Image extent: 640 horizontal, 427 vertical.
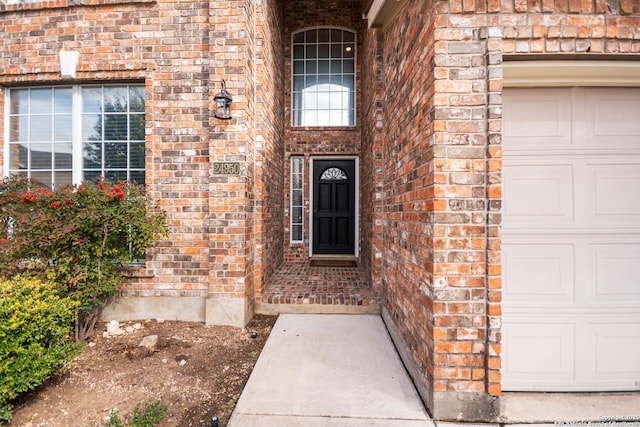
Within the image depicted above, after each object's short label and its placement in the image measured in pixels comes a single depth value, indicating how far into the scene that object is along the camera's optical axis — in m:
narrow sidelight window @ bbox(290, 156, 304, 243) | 5.75
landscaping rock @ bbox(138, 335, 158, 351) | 2.73
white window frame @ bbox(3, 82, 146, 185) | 3.52
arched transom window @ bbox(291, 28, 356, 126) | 5.75
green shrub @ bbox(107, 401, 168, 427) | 1.71
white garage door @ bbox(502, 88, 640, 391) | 1.94
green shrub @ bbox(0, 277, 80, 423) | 1.87
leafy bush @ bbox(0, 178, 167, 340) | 2.72
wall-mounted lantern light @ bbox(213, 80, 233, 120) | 3.05
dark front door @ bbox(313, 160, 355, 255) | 5.84
